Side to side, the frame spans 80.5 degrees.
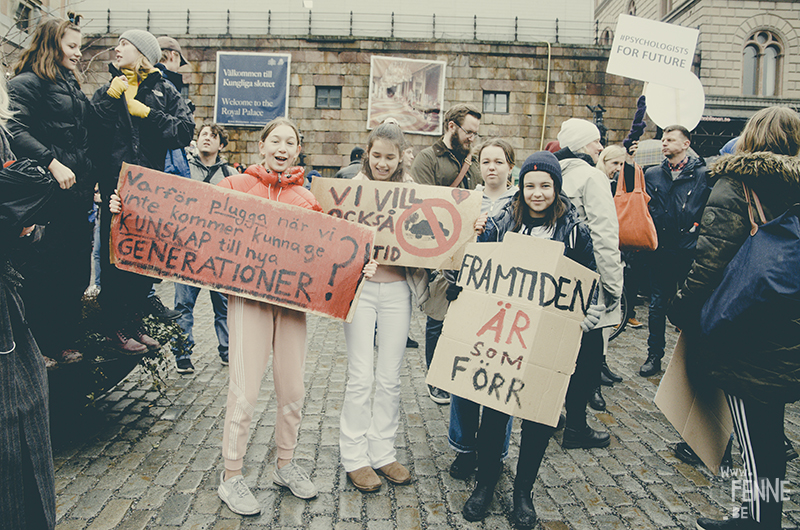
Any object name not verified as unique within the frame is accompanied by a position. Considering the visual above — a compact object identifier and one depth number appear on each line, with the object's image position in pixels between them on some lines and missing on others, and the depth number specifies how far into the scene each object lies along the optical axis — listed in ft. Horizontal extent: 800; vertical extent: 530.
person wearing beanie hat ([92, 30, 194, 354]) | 11.30
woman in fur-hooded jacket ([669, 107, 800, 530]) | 7.43
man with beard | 13.07
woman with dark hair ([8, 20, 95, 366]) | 10.54
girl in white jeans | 9.62
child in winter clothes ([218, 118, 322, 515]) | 8.75
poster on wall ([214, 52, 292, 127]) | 54.54
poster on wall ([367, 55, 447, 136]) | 54.24
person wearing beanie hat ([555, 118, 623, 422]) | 11.05
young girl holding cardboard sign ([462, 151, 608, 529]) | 8.80
